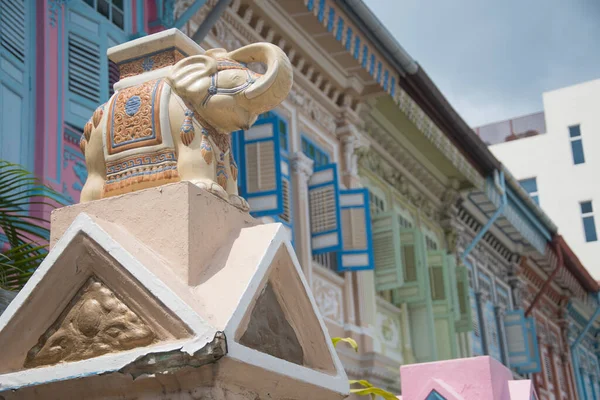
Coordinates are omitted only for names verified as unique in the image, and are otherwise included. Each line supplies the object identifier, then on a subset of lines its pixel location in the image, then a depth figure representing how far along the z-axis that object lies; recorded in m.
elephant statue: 2.71
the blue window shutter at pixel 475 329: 16.22
